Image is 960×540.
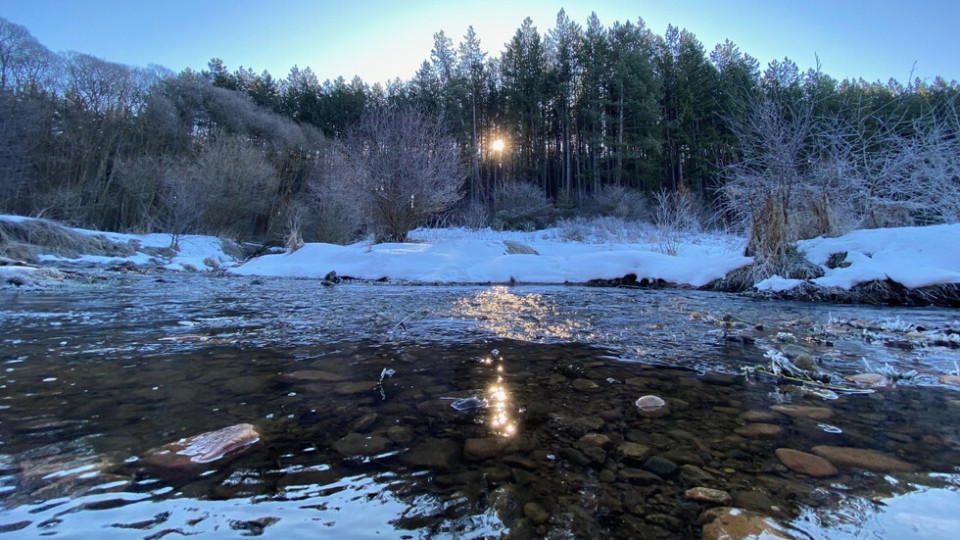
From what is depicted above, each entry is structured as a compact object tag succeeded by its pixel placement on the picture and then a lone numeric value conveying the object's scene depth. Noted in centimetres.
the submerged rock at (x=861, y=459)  127
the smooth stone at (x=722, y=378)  211
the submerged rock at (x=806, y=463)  125
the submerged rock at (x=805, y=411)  167
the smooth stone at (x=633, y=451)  133
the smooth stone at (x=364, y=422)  154
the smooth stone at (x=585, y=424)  154
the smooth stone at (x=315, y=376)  213
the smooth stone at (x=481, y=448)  133
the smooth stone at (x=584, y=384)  206
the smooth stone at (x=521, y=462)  127
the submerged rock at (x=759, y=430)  151
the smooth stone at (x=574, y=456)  130
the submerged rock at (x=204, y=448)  124
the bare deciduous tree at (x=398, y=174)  1416
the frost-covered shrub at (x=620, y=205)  2231
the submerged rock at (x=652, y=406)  171
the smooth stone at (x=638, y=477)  119
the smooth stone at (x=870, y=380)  205
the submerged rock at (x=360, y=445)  136
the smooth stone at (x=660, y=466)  124
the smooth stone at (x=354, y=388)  194
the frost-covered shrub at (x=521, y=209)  2230
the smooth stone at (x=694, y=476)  119
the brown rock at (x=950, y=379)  210
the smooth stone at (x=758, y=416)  165
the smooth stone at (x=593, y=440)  143
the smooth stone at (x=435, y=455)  129
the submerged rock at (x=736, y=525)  95
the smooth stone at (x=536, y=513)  100
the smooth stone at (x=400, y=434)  144
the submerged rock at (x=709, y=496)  108
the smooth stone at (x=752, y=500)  106
